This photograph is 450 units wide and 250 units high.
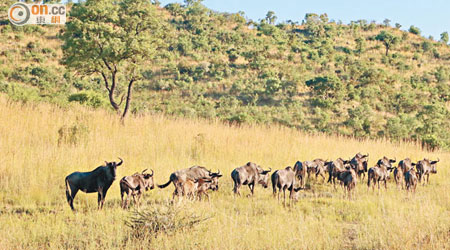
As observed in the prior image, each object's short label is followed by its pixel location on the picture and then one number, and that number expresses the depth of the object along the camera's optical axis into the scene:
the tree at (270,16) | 160.37
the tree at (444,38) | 149.91
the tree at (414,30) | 157.87
